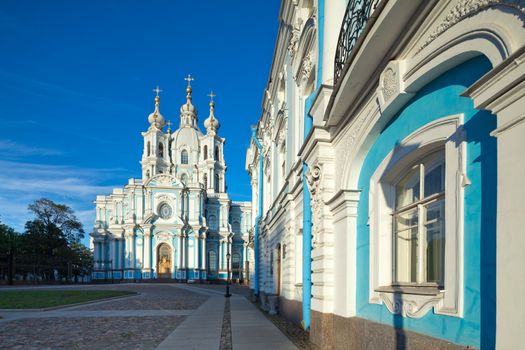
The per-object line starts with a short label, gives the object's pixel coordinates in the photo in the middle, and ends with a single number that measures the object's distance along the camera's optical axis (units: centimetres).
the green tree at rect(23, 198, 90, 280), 5138
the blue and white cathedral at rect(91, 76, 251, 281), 5456
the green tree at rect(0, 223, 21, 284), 4106
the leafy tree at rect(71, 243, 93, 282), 5718
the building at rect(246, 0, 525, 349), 310
